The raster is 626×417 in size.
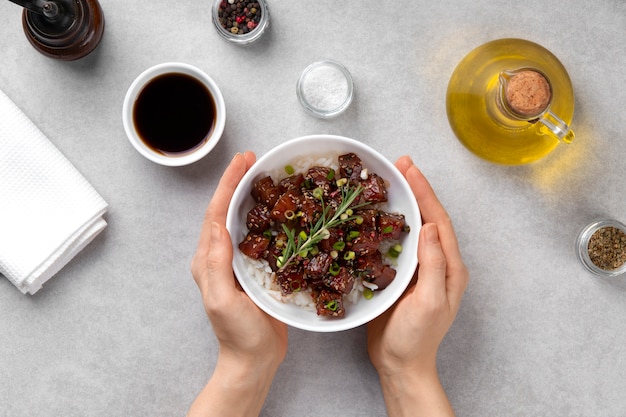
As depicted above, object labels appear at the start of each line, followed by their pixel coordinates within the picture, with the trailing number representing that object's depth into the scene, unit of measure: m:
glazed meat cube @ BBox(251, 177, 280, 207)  0.64
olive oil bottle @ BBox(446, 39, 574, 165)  0.66
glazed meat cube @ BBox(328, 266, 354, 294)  0.62
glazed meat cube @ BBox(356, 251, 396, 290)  0.63
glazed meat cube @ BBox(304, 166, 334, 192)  0.64
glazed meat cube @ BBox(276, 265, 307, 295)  0.63
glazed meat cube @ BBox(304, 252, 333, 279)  0.63
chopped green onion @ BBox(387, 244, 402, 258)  0.65
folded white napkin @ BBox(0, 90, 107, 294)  0.71
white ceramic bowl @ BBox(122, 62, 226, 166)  0.69
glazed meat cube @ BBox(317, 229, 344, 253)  0.63
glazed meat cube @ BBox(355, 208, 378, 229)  0.64
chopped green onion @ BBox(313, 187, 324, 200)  0.63
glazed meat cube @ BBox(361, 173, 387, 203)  0.64
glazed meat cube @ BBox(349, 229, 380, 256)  0.63
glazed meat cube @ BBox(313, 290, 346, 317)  0.63
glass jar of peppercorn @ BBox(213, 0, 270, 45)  0.71
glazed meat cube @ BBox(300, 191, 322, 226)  0.63
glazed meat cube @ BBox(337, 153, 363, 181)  0.64
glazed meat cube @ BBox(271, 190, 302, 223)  0.63
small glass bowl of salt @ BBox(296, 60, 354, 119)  0.72
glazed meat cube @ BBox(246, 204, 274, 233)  0.64
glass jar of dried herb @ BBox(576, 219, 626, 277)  0.72
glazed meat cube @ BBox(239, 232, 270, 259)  0.64
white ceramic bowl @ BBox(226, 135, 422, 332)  0.63
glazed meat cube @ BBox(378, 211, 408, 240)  0.64
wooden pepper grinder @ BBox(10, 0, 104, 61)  0.68
